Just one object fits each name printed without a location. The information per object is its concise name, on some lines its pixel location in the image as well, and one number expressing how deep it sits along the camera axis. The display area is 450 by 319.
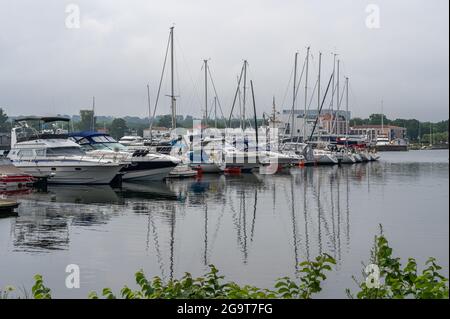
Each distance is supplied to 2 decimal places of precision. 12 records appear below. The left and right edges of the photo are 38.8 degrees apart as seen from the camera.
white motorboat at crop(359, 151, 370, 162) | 90.46
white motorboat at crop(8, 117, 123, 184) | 44.91
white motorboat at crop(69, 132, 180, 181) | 48.47
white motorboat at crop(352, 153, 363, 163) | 87.57
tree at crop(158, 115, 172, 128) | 173.25
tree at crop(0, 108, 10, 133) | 133.69
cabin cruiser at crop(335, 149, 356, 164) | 84.18
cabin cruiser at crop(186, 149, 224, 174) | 59.03
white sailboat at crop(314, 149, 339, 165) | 81.12
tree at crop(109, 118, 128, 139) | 167.00
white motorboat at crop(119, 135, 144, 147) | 73.03
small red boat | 41.56
